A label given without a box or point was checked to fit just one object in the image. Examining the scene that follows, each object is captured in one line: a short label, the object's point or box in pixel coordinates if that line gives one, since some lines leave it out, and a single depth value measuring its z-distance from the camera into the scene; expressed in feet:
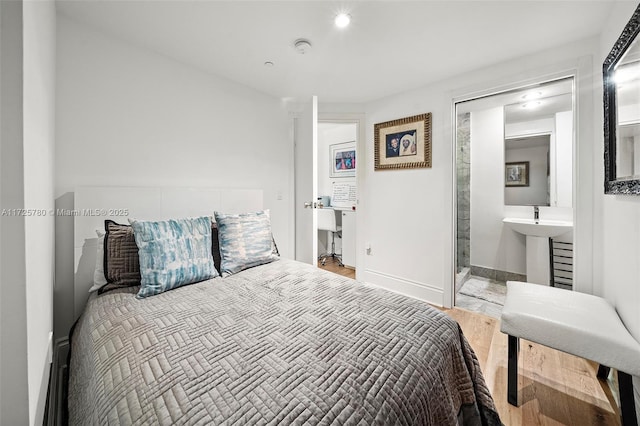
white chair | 14.65
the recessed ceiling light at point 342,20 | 5.55
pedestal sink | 9.92
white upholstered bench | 3.98
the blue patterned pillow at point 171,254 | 4.95
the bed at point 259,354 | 2.37
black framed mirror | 4.18
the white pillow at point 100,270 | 5.24
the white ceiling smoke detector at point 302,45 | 6.47
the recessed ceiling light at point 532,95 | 9.36
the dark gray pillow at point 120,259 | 5.14
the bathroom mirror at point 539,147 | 9.90
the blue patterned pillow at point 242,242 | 6.23
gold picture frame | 9.41
